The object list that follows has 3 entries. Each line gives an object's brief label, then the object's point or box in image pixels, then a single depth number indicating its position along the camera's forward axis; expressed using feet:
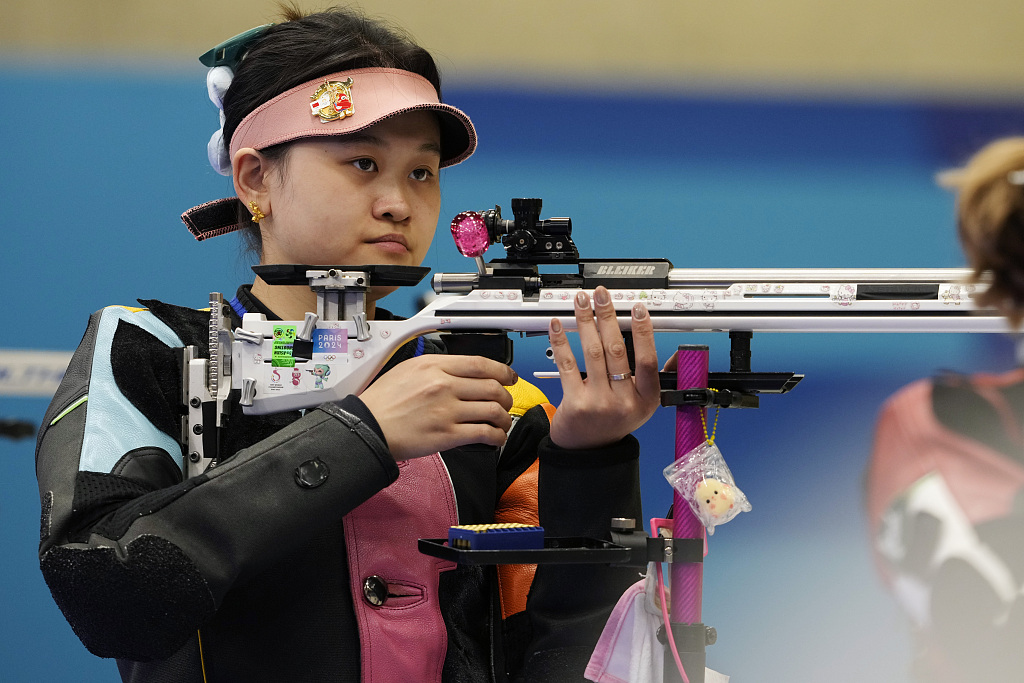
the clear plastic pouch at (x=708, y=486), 26.96
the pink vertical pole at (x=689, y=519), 27.01
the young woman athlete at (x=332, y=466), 26.98
